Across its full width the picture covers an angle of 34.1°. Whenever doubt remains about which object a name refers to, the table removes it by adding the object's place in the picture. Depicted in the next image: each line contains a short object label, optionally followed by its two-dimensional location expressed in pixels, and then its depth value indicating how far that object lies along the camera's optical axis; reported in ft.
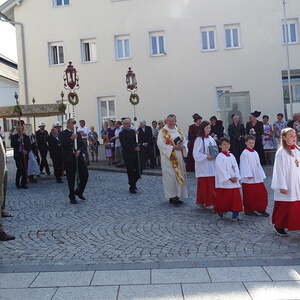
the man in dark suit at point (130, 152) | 39.42
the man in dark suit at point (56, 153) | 49.80
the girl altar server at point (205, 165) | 30.83
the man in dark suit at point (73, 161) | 35.82
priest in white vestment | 33.22
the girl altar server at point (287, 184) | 22.67
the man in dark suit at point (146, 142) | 55.42
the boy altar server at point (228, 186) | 27.07
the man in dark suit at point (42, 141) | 53.26
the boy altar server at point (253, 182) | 28.17
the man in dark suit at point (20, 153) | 45.50
